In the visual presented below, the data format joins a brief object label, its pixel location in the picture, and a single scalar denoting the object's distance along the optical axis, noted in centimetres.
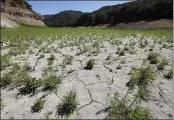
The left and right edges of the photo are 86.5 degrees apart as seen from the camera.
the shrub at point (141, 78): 206
